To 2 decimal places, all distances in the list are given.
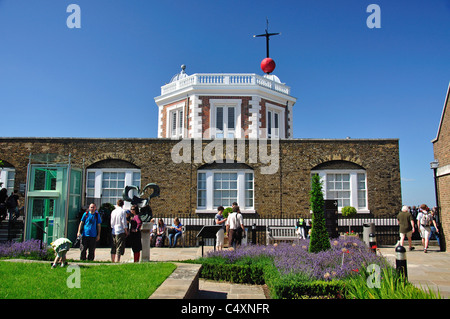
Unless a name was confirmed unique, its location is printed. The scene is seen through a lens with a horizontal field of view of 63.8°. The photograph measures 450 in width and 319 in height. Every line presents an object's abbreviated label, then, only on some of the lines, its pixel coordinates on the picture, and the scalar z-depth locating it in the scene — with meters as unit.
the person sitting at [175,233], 15.67
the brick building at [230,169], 17.08
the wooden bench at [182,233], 15.98
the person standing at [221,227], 12.02
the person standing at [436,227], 15.42
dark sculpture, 10.59
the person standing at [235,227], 11.89
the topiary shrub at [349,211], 16.52
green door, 13.89
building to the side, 15.04
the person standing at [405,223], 13.96
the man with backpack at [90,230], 10.12
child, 6.90
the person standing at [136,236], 9.96
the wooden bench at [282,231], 15.06
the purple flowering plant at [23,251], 9.38
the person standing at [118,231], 9.96
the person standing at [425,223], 14.45
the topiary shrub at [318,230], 9.36
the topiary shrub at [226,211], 15.91
